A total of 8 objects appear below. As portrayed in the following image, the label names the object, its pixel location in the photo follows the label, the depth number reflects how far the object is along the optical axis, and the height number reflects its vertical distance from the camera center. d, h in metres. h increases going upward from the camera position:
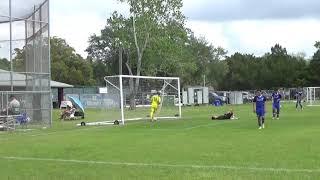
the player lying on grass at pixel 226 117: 36.59 -0.86
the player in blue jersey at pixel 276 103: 35.44 -0.05
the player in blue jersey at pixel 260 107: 26.76 -0.21
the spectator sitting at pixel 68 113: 42.95 -0.57
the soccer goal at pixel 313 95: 66.88 +0.76
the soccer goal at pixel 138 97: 36.84 +0.47
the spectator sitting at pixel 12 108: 31.58 -0.11
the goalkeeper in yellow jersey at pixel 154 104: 36.19 +0.00
